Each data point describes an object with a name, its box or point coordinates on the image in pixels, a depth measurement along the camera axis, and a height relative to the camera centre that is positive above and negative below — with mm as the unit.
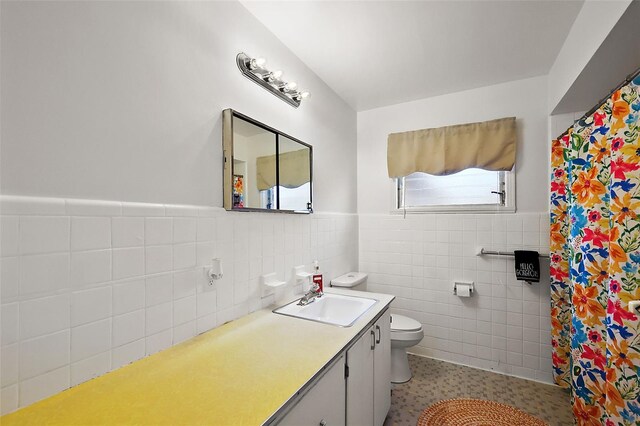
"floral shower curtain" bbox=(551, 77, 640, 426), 1094 -206
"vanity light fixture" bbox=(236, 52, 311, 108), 1554 +826
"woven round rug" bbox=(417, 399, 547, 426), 1823 -1292
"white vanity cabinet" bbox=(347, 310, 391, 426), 1301 -820
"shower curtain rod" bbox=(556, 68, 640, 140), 1071 +538
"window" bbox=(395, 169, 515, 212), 2475 +245
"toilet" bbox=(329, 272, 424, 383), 2215 -925
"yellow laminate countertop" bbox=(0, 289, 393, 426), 757 -517
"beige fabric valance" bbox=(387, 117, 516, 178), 2402 +628
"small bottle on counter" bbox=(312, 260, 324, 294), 1938 -424
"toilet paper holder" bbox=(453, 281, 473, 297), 2463 -607
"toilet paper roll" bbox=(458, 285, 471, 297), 2459 -626
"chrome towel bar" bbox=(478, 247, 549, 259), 2395 -292
